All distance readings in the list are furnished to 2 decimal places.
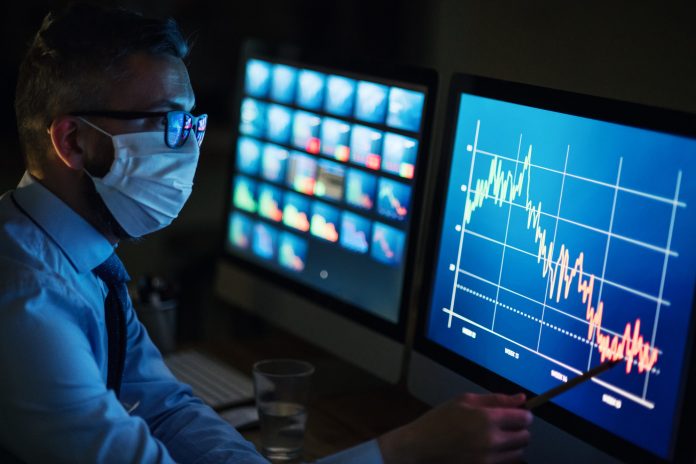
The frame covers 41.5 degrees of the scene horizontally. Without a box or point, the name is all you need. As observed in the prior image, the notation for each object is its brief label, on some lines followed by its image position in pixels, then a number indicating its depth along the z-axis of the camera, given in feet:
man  3.37
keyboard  5.22
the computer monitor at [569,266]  3.43
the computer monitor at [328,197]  4.94
